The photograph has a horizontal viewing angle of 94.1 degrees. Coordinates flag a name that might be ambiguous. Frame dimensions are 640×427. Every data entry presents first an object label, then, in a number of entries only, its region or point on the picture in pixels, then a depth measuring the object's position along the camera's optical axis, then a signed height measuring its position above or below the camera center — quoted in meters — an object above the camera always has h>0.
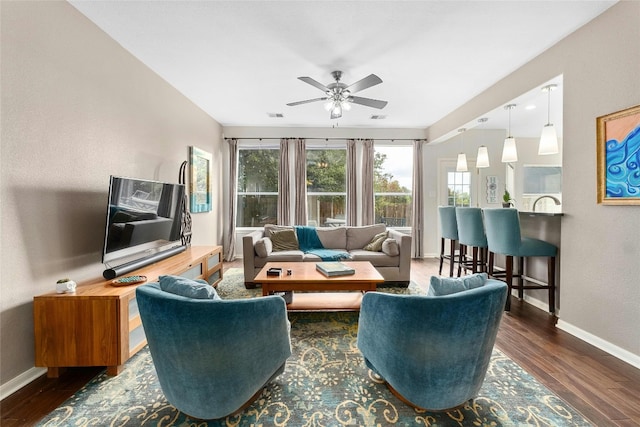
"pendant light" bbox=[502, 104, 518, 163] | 3.91 +0.78
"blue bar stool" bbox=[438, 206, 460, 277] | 4.40 -0.23
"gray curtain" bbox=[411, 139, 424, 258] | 5.94 +0.15
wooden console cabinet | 1.95 -0.78
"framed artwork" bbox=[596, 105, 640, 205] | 2.13 +0.41
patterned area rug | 1.61 -1.13
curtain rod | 5.88 +1.43
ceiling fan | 3.14 +1.31
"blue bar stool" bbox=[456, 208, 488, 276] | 3.65 -0.28
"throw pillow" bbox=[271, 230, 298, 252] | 4.39 -0.44
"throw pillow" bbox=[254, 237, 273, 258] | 3.96 -0.50
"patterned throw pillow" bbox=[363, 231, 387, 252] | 4.32 -0.48
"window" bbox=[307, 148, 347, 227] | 6.03 +0.50
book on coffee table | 2.89 -0.59
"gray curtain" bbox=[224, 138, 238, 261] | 5.81 +0.25
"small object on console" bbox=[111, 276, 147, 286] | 2.24 -0.54
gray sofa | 3.96 -0.63
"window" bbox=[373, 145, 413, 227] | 6.13 +0.53
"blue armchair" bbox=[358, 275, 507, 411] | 1.40 -0.64
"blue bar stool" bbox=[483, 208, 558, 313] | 3.01 -0.35
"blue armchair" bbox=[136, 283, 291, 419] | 1.37 -0.66
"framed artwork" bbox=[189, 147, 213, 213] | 4.46 +0.48
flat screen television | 2.41 -0.08
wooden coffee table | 2.79 -0.70
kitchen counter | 2.77 -0.03
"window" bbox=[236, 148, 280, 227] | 6.01 +0.56
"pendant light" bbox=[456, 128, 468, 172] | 4.81 +0.78
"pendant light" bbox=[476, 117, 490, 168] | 4.41 +0.79
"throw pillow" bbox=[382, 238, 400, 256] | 4.03 -0.51
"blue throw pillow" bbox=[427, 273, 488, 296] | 1.54 -0.38
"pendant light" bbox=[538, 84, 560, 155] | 3.13 +0.75
